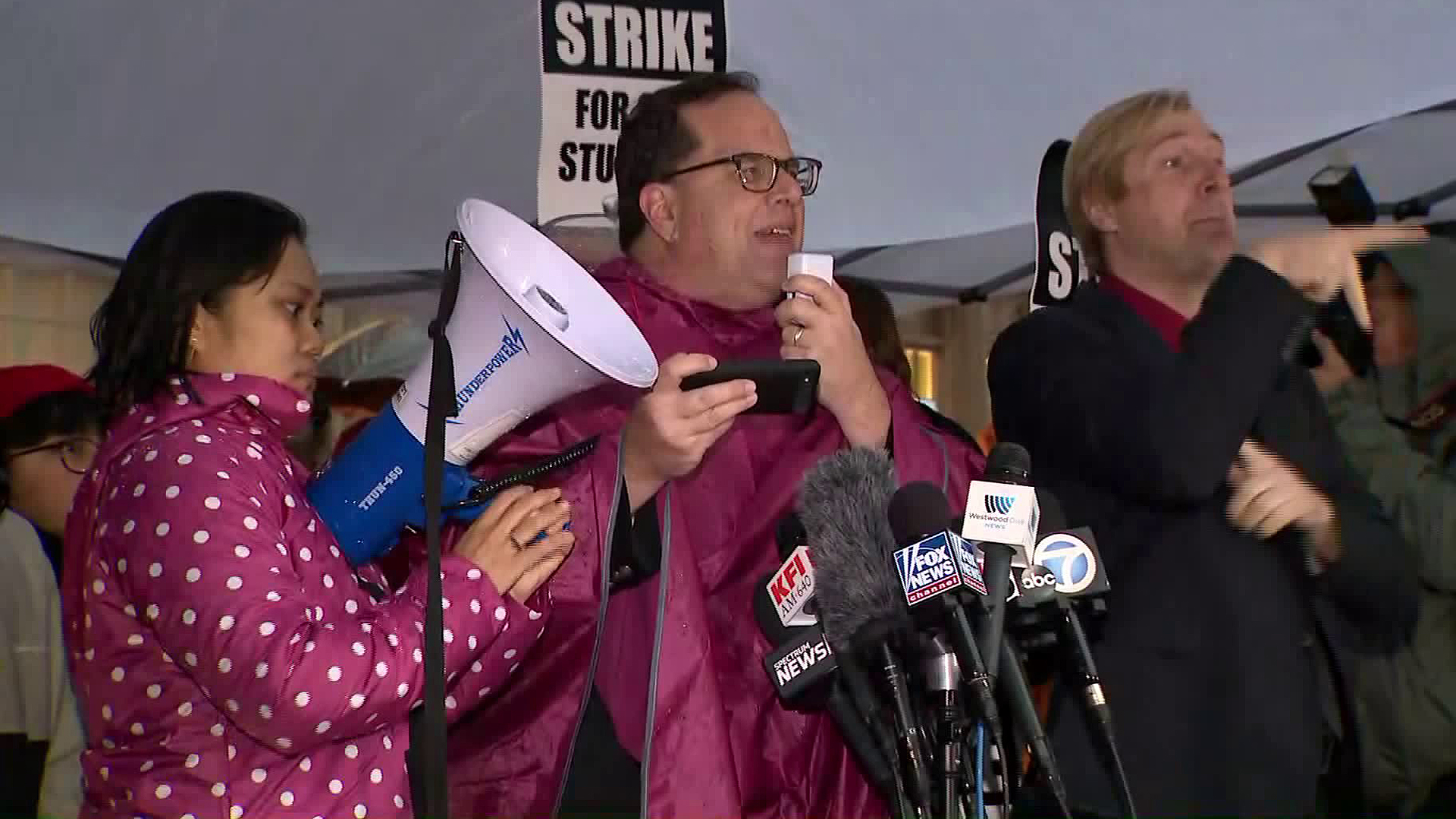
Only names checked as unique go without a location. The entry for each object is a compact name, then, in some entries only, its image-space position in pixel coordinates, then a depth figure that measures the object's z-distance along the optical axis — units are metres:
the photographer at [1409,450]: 2.46
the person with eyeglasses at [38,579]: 3.64
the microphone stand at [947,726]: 1.42
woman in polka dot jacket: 1.59
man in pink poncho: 1.98
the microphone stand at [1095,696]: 1.48
